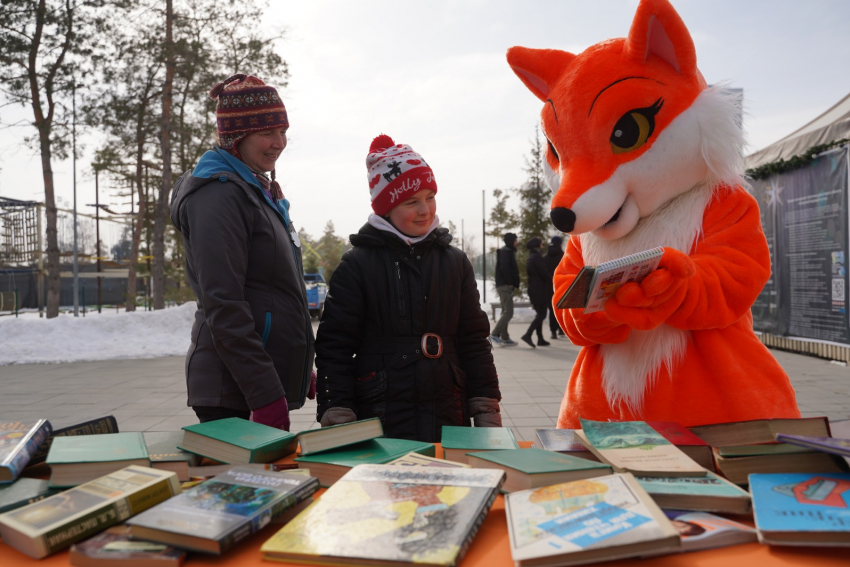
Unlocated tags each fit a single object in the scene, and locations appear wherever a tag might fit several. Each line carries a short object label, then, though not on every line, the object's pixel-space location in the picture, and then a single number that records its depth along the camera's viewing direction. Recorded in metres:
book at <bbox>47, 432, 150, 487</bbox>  1.21
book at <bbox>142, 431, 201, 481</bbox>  1.32
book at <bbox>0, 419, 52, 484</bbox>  1.25
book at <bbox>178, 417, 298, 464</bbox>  1.37
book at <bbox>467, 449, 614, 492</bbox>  1.13
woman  2.04
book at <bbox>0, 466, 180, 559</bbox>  0.98
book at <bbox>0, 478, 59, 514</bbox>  1.13
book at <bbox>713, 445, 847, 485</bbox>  1.19
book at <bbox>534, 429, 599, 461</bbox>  1.35
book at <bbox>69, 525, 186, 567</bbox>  0.92
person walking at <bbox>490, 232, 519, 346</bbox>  10.69
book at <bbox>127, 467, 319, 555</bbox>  0.93
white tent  7.68
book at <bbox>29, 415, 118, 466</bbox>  1.44
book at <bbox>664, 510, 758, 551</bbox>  0.94
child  2.20
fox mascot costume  1.82
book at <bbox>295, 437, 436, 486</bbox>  1.29
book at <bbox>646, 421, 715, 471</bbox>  1.33
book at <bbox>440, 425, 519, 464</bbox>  1.39
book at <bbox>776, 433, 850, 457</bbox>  1.01
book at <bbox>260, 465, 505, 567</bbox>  0.90
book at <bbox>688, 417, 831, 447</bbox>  1.34
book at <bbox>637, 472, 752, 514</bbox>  1.04
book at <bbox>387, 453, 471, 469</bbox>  1.25
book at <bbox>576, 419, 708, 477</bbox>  1.16
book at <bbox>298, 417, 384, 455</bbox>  1.37
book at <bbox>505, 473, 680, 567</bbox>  0.86
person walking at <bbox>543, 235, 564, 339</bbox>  10.93
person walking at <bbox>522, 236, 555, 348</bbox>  10.73
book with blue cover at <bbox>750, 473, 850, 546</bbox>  0.90
